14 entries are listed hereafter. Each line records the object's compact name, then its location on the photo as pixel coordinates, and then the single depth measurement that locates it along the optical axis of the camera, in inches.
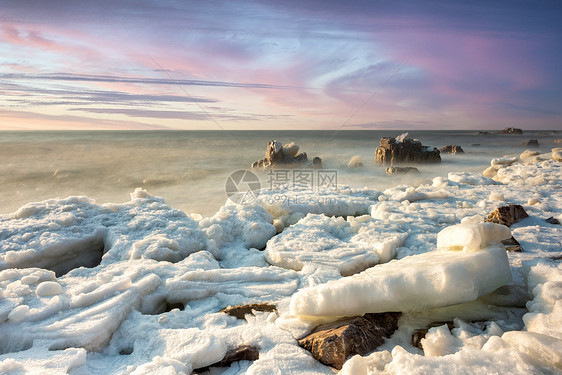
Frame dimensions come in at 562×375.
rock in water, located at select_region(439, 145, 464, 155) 991.4
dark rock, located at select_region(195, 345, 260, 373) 92.4
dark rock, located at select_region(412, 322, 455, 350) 95.3
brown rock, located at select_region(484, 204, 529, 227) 191.3
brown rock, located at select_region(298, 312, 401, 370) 89.6
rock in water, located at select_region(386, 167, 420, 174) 583.4
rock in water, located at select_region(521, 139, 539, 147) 1283.2
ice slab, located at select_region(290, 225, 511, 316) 103.1
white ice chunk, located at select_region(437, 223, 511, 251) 116.3
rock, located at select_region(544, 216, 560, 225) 194.2
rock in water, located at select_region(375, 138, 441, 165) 689.0
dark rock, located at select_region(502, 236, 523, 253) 148.9
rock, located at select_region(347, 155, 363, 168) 717.3
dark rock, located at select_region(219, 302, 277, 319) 114.3
